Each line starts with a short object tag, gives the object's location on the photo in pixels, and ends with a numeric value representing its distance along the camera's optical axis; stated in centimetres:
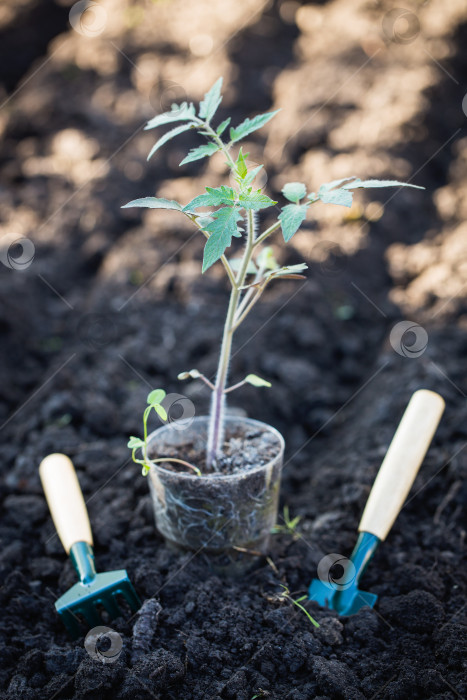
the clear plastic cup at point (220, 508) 78
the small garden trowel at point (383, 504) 80
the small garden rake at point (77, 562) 77
